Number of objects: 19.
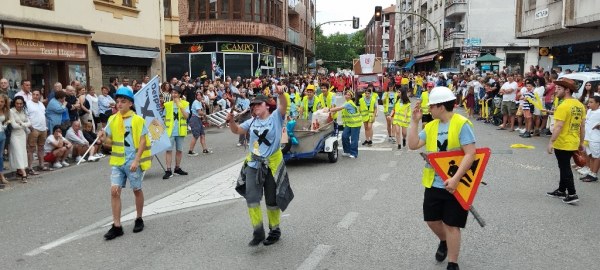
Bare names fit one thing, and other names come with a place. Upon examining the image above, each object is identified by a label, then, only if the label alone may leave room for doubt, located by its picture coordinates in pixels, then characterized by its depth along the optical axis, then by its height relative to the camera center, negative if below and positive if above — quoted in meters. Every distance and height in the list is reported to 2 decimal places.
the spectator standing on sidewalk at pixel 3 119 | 9.64 -0.70
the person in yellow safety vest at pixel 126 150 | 5.98 -0.79
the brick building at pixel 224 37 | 34.84 +2.95
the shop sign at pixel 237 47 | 35.38 +2.22
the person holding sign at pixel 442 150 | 4.39 -0.65
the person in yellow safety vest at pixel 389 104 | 14.25 -0.68
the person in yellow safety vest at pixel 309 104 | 11.91 -0.55
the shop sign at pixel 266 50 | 37.88 +2.26
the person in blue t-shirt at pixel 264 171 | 5.53 -0.96
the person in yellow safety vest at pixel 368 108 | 12.59 -0.68
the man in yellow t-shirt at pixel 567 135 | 7.37 -0.79
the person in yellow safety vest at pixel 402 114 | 12.81 -0.85
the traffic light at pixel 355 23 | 43.50 +4.67
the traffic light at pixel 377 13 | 32.43 +4.10
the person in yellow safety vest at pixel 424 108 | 11.55 -0.67
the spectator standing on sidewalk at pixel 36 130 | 10.73 -1.00
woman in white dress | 9.93 -1.08
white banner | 30.70 +1.00
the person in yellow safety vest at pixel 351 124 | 11.48 -0.97
